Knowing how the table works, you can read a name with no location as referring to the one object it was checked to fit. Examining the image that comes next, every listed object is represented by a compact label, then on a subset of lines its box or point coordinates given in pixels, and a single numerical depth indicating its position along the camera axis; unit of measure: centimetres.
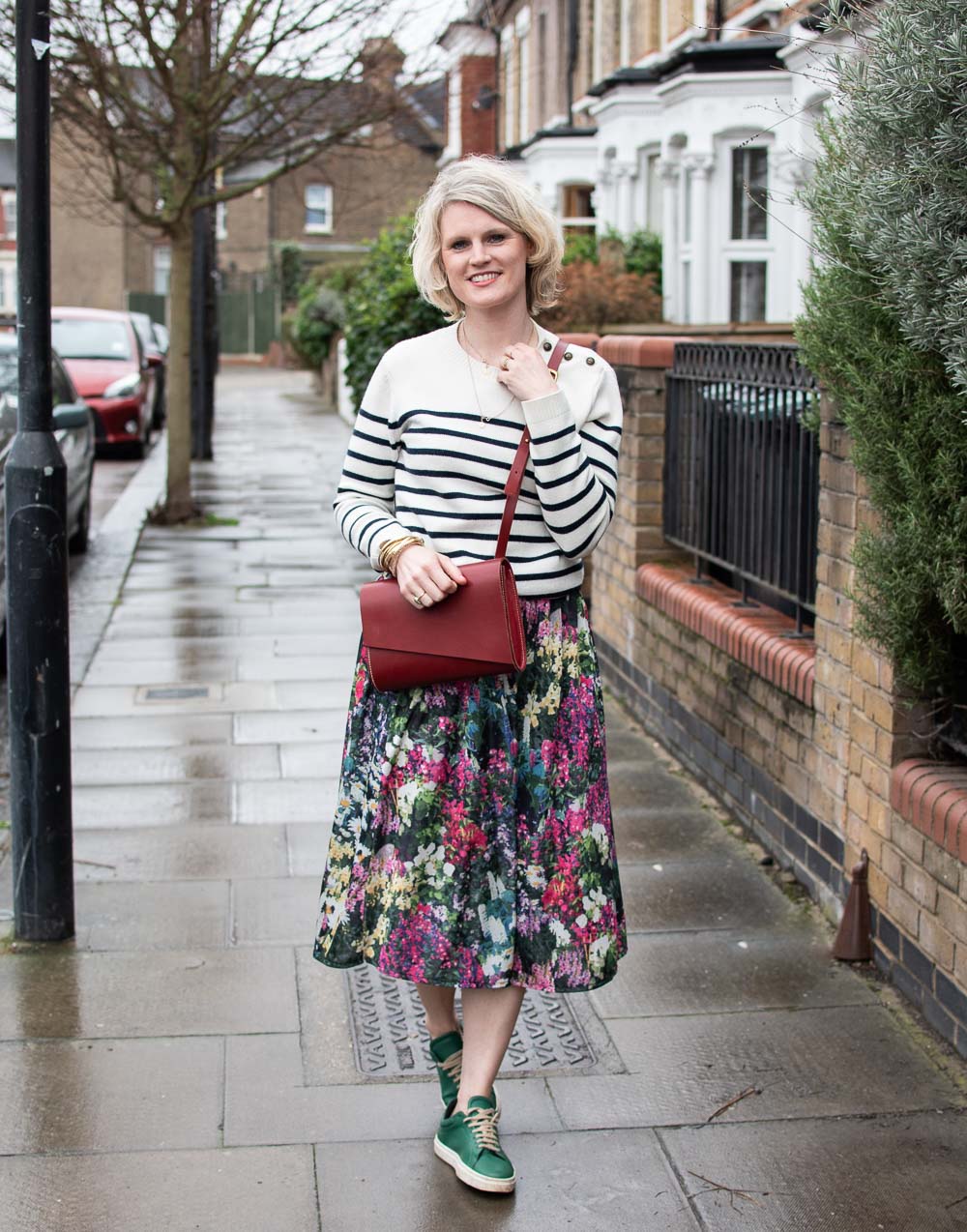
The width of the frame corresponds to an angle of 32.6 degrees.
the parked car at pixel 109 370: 1905
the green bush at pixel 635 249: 1684
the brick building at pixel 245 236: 5247
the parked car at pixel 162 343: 2448
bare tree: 1155
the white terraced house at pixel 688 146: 1498
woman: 320
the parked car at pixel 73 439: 1054
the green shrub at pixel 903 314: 318
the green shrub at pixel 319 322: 3050
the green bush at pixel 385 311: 1372
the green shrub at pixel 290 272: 4734
